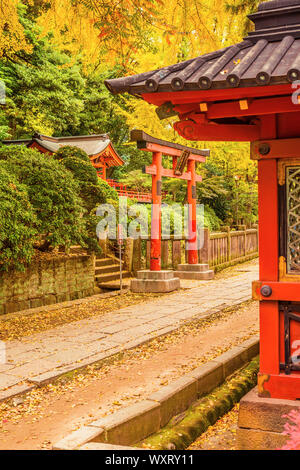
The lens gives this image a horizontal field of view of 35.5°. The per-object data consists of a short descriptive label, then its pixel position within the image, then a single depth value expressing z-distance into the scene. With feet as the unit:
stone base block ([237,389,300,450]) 13.42
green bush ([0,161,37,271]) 29.12
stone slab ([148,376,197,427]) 14.40
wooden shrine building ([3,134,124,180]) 70.90
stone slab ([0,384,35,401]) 15.66
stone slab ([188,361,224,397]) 16.89
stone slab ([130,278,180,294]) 40.19
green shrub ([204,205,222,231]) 69.33
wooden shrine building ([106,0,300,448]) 13.24
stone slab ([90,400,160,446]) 11.97
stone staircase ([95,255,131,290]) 42.75
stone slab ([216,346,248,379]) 19.01
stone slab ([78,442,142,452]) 10.51
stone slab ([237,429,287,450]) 13.38
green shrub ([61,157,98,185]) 39.86
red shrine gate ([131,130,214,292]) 40.19
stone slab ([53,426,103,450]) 10.69
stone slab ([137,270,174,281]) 40.75
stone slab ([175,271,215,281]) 48.62
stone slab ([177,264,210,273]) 49.11
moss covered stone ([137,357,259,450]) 13.61
